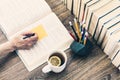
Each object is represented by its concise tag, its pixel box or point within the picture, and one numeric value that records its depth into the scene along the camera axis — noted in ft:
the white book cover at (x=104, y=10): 3.64
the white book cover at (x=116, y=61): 3.72
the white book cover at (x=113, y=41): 3.54
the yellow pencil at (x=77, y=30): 3.92
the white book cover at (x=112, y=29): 3.57
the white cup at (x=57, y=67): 3.74
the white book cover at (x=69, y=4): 4.19
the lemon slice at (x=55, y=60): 3.81
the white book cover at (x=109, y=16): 3.62
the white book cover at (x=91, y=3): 3.69
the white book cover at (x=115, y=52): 3.60
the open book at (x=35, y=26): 3.99
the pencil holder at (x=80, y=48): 3.86
